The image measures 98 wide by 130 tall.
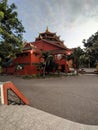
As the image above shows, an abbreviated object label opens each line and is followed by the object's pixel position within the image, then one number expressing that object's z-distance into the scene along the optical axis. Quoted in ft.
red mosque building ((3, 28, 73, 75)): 44.97
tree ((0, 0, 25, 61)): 28.23
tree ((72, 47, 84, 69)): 48.56
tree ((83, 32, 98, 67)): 55.10
